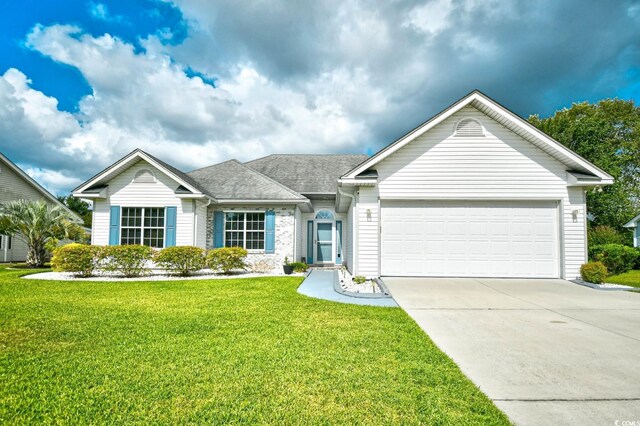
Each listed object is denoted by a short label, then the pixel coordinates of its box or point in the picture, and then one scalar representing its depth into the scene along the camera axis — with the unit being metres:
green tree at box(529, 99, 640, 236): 24.81
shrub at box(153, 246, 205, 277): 12.73
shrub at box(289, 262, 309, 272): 14.07
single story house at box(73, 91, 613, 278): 11.06
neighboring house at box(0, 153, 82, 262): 20.31
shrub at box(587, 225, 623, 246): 17.17
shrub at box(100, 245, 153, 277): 12.66
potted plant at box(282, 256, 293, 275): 13.83
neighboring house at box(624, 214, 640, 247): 22.09
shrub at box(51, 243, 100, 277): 12.36
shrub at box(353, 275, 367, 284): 10.26
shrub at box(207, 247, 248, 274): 13.27
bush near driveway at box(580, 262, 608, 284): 10.20
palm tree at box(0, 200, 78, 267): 16.20
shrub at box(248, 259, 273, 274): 15.24
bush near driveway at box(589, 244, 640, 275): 13.56
